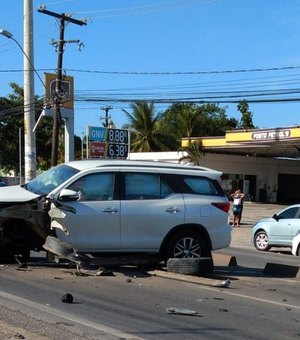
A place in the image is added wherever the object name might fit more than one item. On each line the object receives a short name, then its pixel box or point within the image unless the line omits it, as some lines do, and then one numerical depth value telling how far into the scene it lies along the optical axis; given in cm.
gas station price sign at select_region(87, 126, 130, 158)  2809
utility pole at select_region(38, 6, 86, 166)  3023
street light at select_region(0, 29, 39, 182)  2511
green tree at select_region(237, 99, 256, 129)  8094
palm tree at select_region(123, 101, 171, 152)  5881
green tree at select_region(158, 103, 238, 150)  5912
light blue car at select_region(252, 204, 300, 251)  1798
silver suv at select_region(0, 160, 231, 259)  984
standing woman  2691
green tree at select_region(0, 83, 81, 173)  5997
